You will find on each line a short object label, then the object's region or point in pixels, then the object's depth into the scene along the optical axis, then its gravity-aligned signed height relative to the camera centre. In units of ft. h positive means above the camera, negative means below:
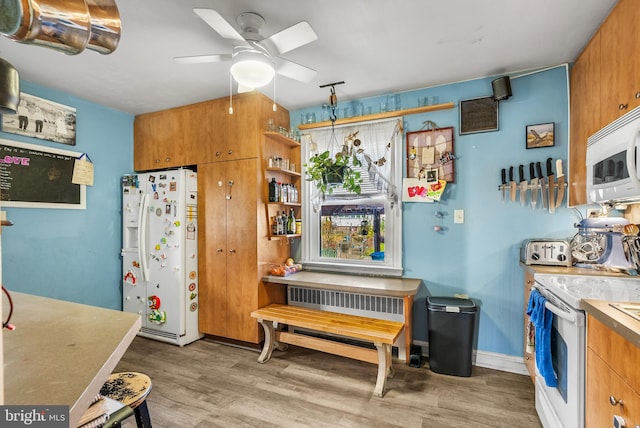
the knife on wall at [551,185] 7.96 +0.81
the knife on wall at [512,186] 8.36 +0.83
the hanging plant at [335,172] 9.92 +1.49
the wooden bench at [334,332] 7.52 -3.01
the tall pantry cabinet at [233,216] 9.73 +0.02
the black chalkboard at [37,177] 8.52 +1.21
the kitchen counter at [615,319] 3.29 -1.26
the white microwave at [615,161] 4.81 +0.98
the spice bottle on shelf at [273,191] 10.11 +0.86
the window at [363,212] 9.89 +0.14
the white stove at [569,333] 4.56 -1.92
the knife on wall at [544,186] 8.07 +0.79
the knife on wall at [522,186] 8.23 +0.81
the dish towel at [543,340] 5.40 -2.29
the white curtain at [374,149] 9.88 +2.31
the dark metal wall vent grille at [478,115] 8.67 +2.95
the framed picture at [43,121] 8.68 +2.94
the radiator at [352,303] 9.24 -2.88
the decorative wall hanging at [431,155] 9.14 +1.90
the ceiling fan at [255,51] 5.59 +3.35
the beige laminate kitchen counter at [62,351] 2.39 -1.39
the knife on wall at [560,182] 7.88 +0.88
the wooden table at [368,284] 8.37 -2.02
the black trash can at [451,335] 7.98 -3.22
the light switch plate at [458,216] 9.06 -0.01
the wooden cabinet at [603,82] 5.25 +2.72
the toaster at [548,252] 7.20 -0.90
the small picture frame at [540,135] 8.09 +2.18
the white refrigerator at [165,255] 10.21 -1.34
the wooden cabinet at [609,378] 3.40 -2.04
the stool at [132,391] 4.01 -2.40
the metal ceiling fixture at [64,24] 2.61 +1.89
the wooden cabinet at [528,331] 6.82 -2.79
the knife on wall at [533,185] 8.14 +0.83
